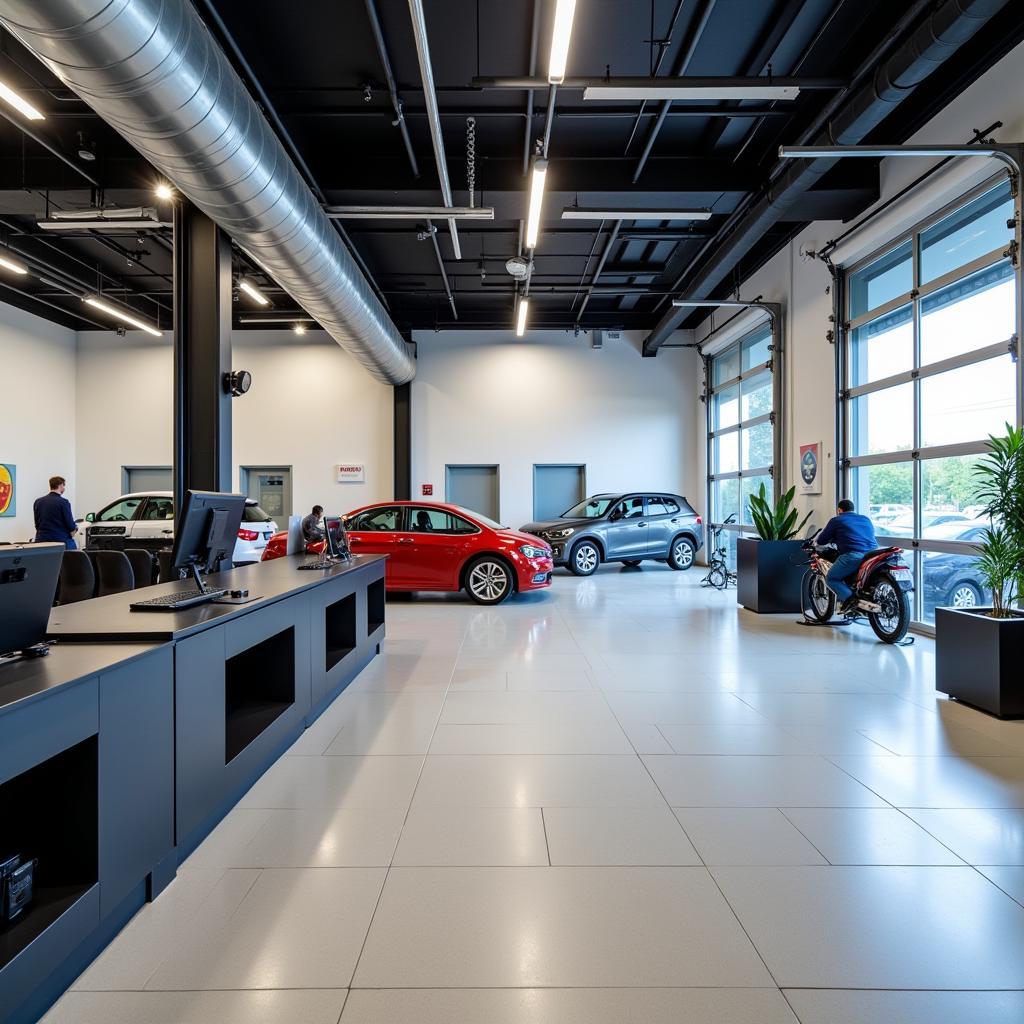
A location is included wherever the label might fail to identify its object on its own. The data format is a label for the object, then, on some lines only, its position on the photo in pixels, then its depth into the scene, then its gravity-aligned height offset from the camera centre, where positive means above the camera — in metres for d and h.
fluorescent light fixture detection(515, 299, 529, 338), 9.98 +3.13
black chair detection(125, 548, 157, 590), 5.91 -0.52
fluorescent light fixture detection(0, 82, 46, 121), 4.28 +2.78
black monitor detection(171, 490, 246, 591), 2.80 -0.10
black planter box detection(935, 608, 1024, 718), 3.55 -0.88
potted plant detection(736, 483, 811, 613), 7.07 -0.70
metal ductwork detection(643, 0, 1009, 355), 3.85 +2.99
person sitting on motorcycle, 5.92 -0.32
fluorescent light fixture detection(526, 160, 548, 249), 5.28 +2.81
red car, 7.71 -0.52
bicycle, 9.22 -0.97
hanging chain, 5.87 +3.37
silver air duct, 2.93 +2.26
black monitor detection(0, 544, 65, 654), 1.53 -0.20
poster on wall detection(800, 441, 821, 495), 7.72 +0.49
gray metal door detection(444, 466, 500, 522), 12.77 +0.41
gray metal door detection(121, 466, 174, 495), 12.70 +0.60
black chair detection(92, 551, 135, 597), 5.20 -0.51
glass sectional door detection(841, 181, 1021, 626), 5.11 +1.18
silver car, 10.47 -0.38
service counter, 1.42 -0.73
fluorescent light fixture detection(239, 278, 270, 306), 9.08 +3.14
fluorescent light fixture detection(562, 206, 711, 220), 6.63 +3.07
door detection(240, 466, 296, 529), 12.72 +0.45
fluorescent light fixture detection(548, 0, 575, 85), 3.34 +2.62
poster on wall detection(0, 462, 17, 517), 10.68 +0.34
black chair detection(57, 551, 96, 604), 4.98 -0.53
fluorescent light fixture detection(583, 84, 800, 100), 4.25 +2.79
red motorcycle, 5.42 -0.72
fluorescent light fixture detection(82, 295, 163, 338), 9.47 +3.03
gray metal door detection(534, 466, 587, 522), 12.78 +0.43
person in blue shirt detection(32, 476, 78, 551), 7.74 -0.07
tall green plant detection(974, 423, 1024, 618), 3.70 -0.07
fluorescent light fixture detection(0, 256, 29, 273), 7.95 +3.07
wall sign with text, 12.56 +0.73
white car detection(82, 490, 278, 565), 8.20 -0.24
